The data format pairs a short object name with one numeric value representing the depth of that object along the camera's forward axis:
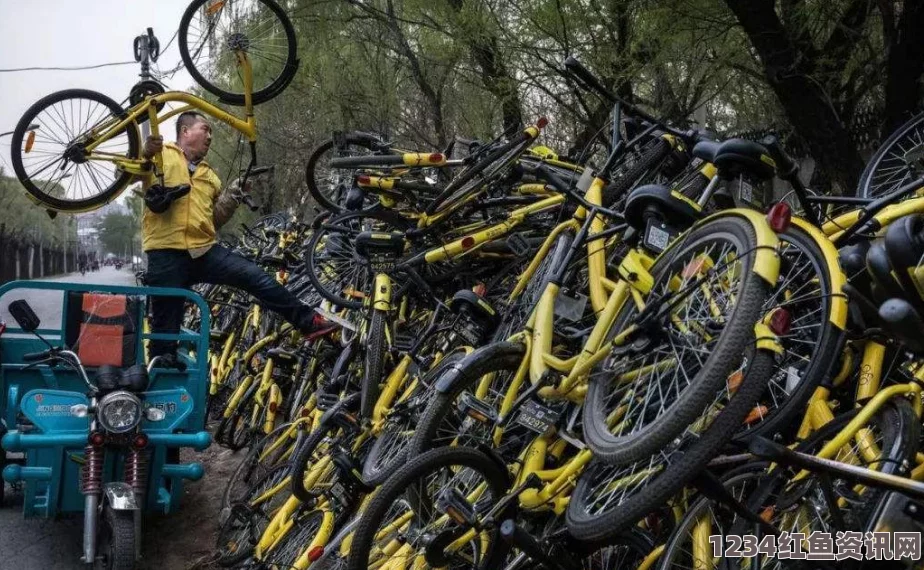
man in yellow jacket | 5.55
